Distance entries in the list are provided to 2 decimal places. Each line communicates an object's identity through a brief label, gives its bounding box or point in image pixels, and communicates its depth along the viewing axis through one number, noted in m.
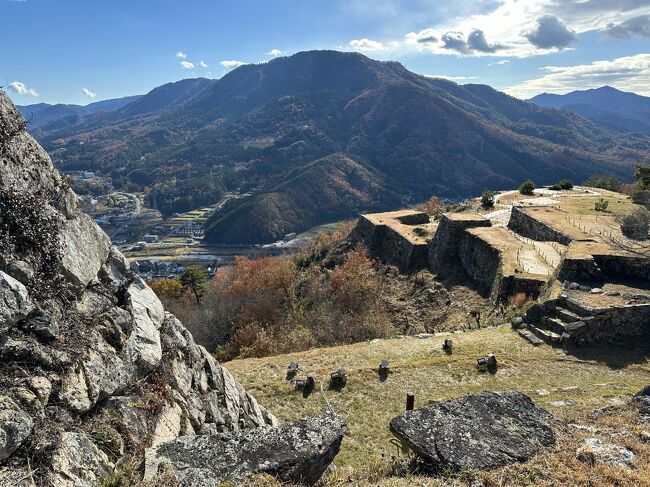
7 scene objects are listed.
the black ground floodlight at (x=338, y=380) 11.78
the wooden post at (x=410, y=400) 8.92
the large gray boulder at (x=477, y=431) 4.82
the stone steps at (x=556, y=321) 12.92
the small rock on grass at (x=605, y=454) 4.79
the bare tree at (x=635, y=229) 20.73
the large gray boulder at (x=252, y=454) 4.33
